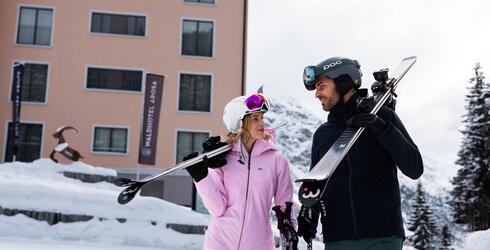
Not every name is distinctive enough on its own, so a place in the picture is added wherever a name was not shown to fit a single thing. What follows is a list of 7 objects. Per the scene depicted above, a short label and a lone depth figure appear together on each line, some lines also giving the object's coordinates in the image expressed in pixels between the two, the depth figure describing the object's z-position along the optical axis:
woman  3.21
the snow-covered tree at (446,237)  43.38
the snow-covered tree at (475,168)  30.72
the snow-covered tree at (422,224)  41.09
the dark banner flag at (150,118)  21.00
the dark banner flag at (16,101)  22.70
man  2.46
